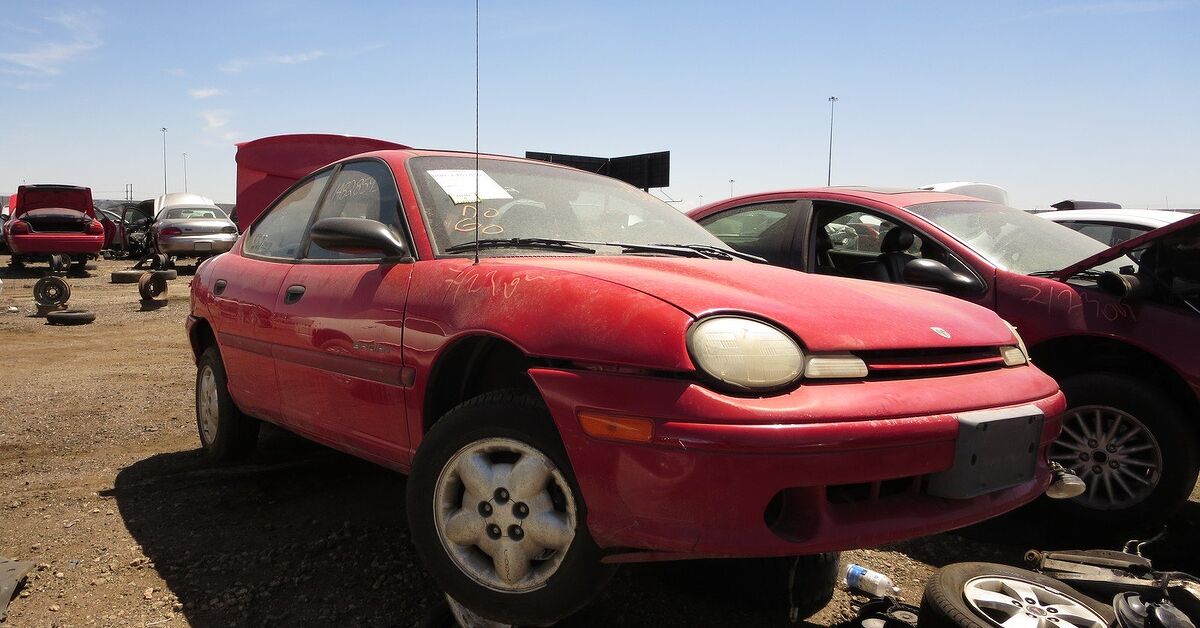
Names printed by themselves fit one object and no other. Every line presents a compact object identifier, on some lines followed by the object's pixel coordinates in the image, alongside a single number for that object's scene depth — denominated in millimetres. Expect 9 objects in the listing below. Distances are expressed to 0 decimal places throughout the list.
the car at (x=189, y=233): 16078
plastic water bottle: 2619
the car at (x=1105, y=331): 3232
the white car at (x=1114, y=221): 5812
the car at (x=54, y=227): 15672
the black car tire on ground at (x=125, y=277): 14492
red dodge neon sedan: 1815
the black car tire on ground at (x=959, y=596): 2080
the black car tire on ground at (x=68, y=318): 9492
